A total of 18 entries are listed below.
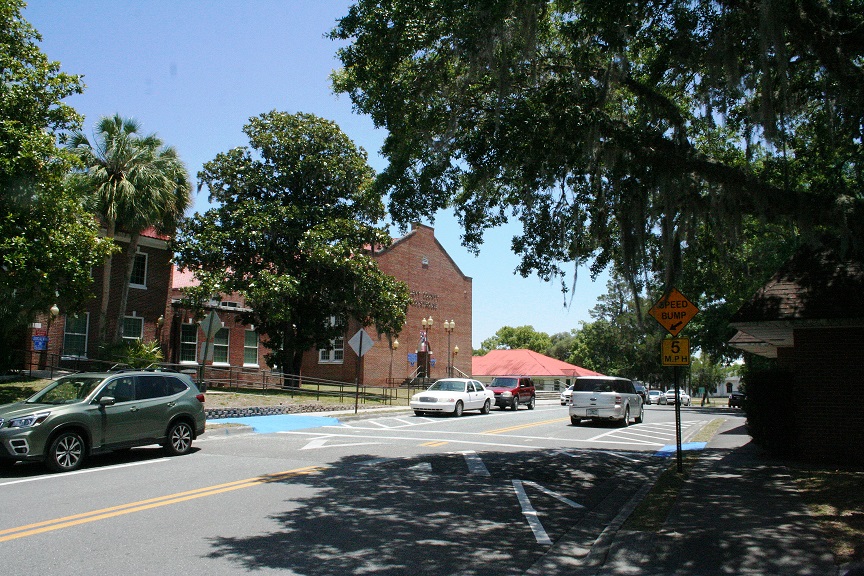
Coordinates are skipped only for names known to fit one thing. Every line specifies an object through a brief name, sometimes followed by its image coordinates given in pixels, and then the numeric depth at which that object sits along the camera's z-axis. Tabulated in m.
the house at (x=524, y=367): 61.97
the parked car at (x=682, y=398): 54.34
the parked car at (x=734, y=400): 47.61
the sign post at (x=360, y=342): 23.54
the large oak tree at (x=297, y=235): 30.45
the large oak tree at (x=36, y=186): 16.44
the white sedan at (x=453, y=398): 26.25
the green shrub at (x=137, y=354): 25.75
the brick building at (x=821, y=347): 12.05
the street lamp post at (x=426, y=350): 47.88
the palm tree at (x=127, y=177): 24.17
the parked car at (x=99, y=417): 10.31
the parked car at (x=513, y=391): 32.16
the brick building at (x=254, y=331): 28.67
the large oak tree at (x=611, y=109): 9.32
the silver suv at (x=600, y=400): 22.55
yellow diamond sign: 11.41
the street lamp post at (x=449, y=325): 43.79
